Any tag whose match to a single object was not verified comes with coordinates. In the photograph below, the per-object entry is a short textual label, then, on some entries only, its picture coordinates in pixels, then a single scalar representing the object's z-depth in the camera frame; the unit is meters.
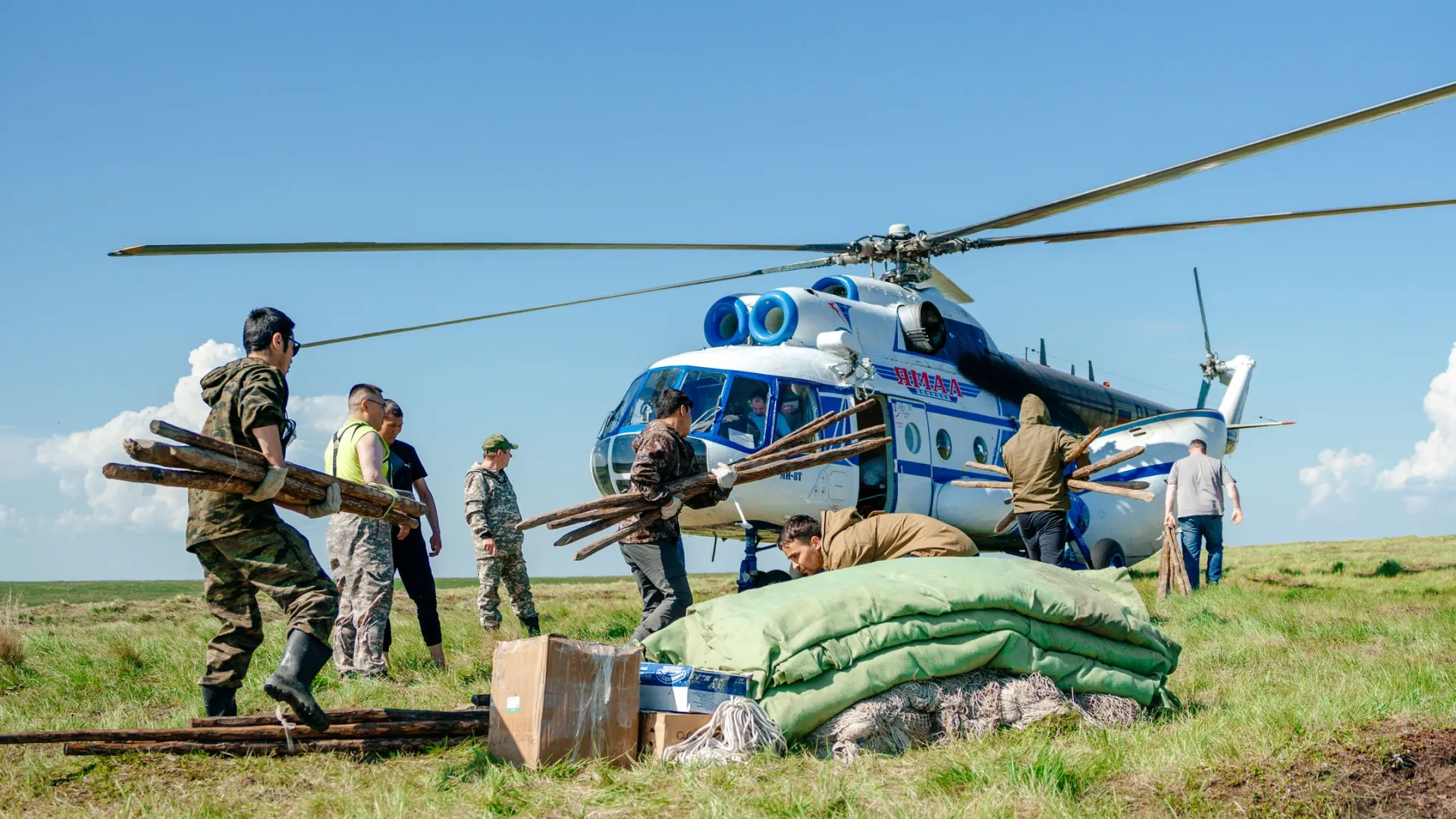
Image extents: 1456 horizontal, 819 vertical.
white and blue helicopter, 10.21
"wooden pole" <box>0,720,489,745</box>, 4.37
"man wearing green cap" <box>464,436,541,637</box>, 8.88
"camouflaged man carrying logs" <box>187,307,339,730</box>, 4.57
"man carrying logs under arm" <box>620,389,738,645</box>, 6.51
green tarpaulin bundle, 4.54
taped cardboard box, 4.29
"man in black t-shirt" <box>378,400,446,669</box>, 7.57
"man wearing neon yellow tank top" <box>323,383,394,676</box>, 6.73
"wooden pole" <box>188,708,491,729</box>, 4.63
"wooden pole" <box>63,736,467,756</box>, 4.43
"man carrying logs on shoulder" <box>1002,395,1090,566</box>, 8.98
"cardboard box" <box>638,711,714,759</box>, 4.45
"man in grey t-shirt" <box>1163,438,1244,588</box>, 11.73
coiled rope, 4.23
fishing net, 4.50
